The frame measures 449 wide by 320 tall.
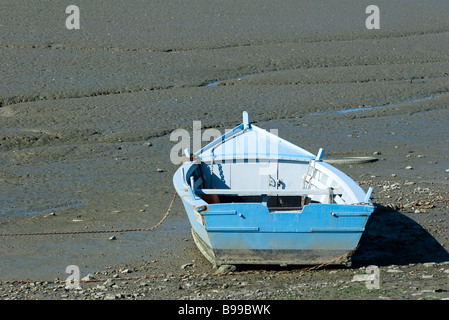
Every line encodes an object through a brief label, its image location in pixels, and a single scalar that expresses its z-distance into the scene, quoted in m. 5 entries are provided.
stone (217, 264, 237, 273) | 15.58
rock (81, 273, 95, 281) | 15.11
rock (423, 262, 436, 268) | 15.84
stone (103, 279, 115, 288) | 14.69
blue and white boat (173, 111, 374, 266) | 14.87
